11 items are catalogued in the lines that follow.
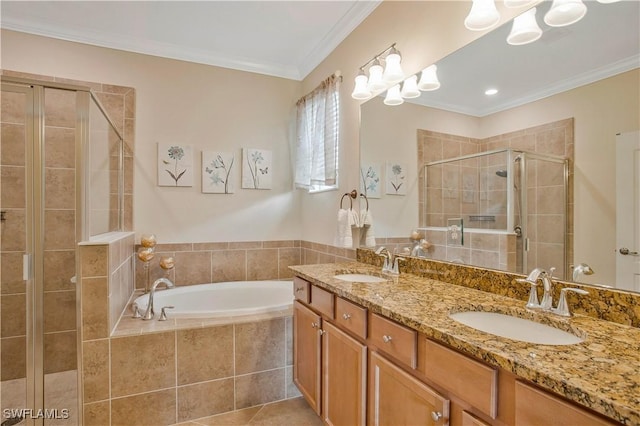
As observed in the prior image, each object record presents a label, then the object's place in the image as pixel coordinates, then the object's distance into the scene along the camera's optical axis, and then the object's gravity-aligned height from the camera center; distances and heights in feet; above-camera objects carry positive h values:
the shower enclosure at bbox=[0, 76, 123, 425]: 5.66 -0.46
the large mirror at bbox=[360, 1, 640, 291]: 3.49 +1.37
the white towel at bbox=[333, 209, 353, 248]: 7.66 -0.36
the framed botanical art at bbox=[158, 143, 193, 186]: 9.56 +1.42
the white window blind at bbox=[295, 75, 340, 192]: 8.76 +2.20
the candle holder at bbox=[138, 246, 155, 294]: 8.26 -1.14
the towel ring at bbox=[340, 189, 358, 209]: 7.95 +0.44
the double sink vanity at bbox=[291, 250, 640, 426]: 2.24 -1.33
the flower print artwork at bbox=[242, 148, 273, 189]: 10.56 +1.44
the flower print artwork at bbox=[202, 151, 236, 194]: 10.06 +1.27
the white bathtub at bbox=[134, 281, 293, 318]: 9.10 -2.50
